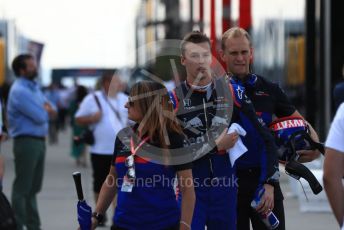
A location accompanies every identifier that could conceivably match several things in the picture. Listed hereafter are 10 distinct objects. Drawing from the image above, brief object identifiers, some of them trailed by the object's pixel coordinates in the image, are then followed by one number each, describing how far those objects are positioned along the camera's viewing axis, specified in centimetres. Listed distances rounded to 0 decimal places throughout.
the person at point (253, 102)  1199
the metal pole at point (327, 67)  3495
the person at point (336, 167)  851
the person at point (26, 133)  1911
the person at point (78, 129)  3812
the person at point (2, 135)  1264
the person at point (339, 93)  1844
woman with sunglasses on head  1032
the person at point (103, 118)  2077
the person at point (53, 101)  6368
